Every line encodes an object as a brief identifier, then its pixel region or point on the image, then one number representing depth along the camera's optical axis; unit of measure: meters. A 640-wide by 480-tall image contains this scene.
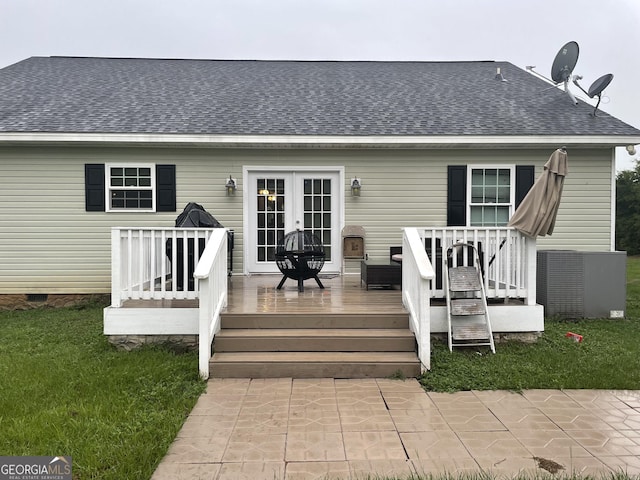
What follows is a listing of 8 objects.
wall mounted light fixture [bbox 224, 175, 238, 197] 8.01
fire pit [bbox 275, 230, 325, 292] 6.14
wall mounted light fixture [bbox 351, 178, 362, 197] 8.09
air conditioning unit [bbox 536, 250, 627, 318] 6.38
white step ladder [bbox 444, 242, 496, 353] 4.75
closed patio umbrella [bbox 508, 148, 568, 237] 4.97
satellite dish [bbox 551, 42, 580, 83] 8.98
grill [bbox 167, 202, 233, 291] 5.33
